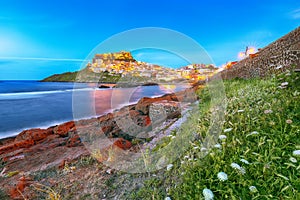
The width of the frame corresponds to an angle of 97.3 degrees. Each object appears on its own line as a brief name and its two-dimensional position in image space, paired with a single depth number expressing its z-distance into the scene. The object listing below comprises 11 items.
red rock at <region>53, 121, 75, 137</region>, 4.73
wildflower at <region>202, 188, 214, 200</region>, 1.22
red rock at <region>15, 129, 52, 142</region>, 4.55
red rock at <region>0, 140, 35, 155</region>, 3.96
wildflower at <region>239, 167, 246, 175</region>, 1.37
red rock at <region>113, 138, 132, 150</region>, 2.73
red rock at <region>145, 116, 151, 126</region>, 3.83
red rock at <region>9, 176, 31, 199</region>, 1.94
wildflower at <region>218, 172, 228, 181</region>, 1.24
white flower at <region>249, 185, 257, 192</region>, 1.25
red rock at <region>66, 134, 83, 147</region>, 3.53
